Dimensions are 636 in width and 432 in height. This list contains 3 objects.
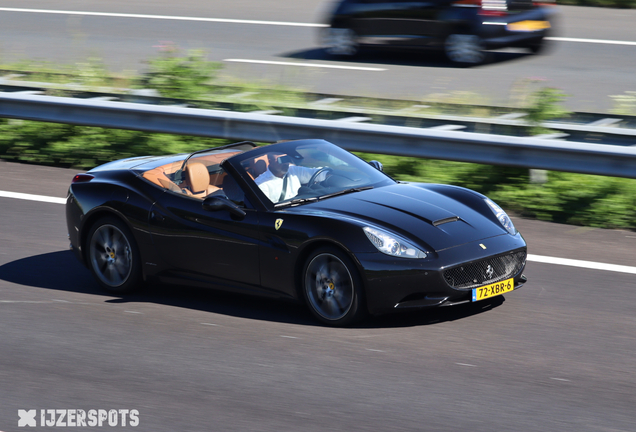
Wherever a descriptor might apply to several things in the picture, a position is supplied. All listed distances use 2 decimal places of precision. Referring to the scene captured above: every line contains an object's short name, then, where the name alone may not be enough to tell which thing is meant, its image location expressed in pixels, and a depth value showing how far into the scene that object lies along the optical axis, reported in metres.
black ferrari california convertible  11.95
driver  13.32
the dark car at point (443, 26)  29.53
